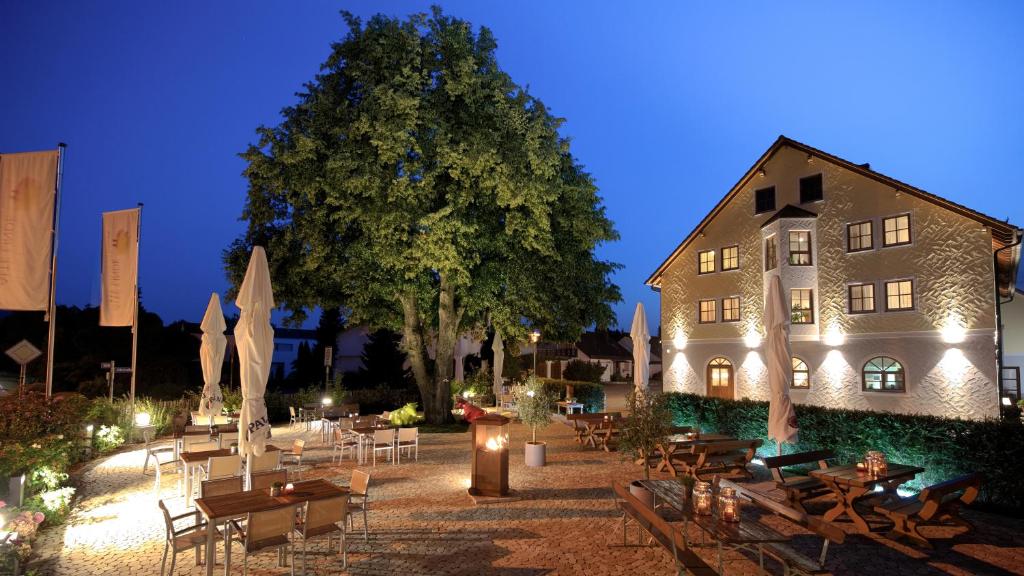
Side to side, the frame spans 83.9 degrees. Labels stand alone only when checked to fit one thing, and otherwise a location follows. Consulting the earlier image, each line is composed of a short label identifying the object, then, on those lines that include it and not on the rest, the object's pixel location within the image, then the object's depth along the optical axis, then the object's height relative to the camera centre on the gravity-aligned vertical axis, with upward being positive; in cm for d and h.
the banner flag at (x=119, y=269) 1452 +172
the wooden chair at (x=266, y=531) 596 -207
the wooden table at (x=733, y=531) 587 -204
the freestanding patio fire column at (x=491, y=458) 972 -203
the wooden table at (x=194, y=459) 955 -207
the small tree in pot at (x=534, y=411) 1298 -179
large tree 1677 +446
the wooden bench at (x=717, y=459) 1100 -235
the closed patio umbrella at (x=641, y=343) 1541 -8
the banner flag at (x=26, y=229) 1069 +200
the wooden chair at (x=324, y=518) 644 -208
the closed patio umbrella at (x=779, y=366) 1068 -47
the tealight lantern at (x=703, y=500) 657 -184
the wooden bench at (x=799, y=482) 852 -218
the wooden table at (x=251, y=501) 599 -190
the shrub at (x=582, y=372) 4449 -254
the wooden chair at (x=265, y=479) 751 -187
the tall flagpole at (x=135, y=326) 1496 +28
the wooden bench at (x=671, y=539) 551 -208
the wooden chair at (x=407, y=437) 1309 -228
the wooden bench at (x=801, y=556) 582 -223
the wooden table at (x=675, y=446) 1109 -219
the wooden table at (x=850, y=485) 796 -203
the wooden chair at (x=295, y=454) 1055 -275
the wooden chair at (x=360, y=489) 768 -207
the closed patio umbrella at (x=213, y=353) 1413 -41
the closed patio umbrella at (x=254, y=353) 864 -25
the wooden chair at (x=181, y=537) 608 -221
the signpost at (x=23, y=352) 1366 -42
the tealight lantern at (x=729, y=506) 624 -182
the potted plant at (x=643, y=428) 996 -155
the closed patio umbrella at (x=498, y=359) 2469 -86
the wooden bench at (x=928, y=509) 745 -228
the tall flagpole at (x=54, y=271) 1114 +129
